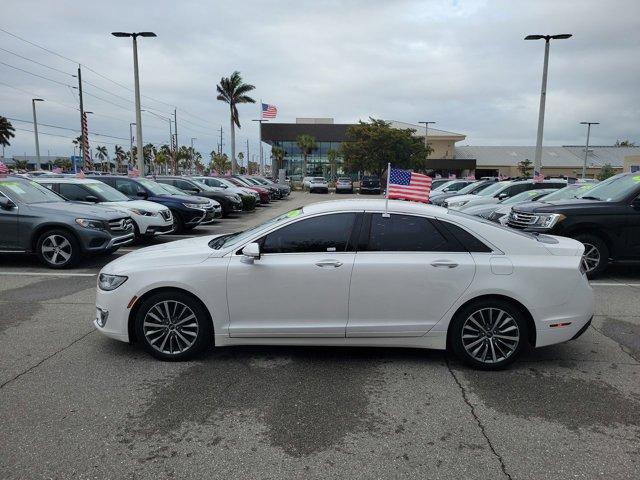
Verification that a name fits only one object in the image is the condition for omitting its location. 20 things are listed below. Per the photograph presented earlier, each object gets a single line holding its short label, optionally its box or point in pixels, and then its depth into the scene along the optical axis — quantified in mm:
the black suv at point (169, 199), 13945
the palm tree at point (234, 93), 45531
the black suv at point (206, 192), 19594
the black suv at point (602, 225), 8055
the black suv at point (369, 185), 44656
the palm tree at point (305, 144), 65531
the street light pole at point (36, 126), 42531
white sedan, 4324
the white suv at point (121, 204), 11555
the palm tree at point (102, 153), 143650
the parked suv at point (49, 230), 8922
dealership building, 63812
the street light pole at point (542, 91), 20391
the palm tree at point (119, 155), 123094
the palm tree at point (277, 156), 68750
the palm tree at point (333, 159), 65688
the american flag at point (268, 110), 50219
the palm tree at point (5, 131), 57750
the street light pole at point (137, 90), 22422
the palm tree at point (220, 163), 107250
